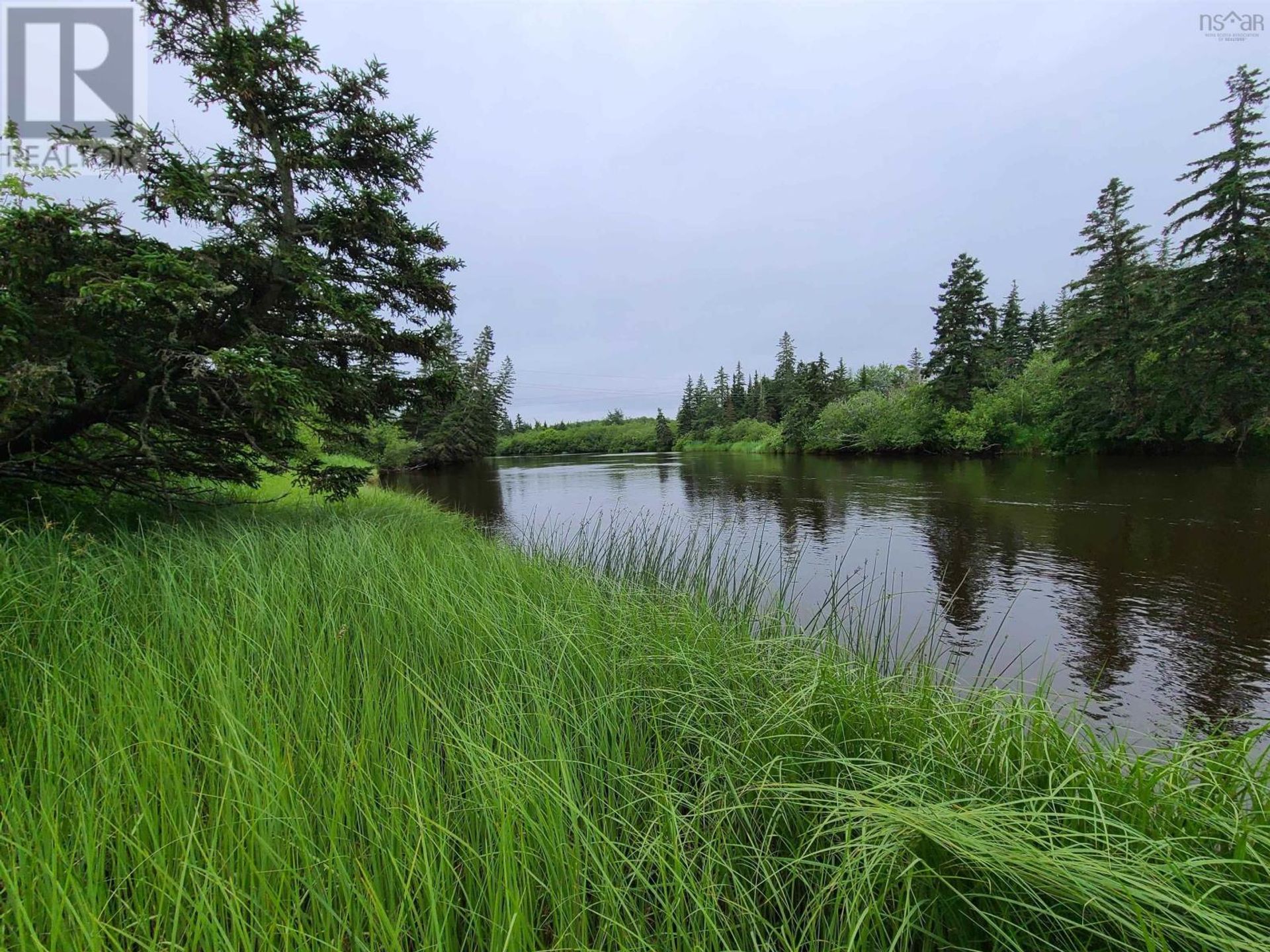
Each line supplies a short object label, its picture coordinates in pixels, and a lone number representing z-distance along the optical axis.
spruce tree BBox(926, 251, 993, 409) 33.53
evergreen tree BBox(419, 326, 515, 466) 44.88
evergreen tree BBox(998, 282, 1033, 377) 46.78
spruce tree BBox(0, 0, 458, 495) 3.64
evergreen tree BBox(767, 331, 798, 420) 62.85
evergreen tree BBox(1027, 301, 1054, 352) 49.16
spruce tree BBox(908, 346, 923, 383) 84.20
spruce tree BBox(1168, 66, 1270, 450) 20.67
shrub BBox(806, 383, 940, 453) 36.12
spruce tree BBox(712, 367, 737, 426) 72.06
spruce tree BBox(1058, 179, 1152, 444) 25.97
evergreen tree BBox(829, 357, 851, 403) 49.94
